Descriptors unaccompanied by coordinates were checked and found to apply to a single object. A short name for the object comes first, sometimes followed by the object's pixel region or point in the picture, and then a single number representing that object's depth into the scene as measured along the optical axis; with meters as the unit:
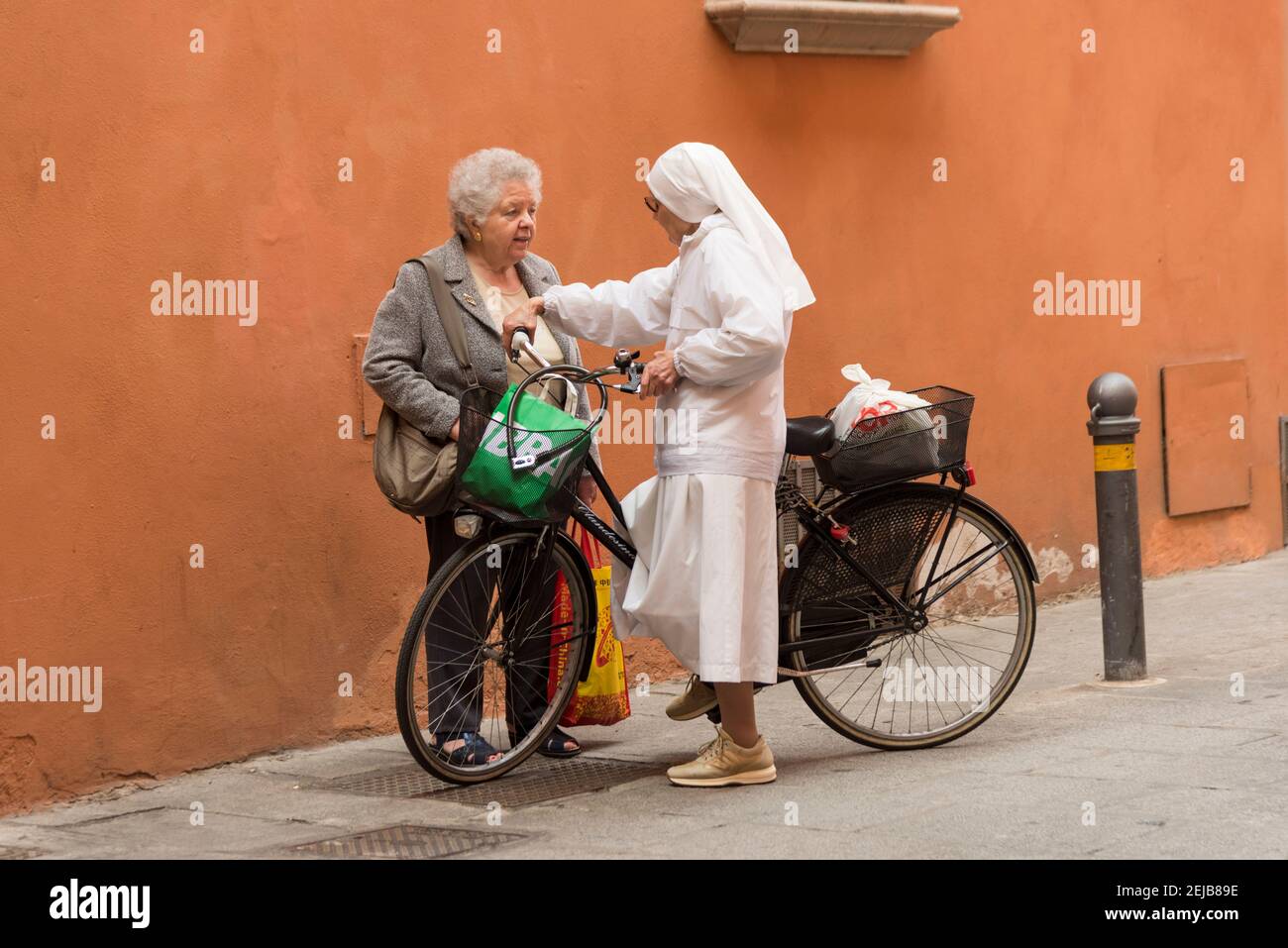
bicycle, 5.25
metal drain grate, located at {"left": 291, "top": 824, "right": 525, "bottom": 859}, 4.64
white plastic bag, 5.37
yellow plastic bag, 5.65
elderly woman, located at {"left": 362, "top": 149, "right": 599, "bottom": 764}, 5.34
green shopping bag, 5.05
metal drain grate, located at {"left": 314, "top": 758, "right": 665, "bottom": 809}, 5.24
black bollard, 6.49
